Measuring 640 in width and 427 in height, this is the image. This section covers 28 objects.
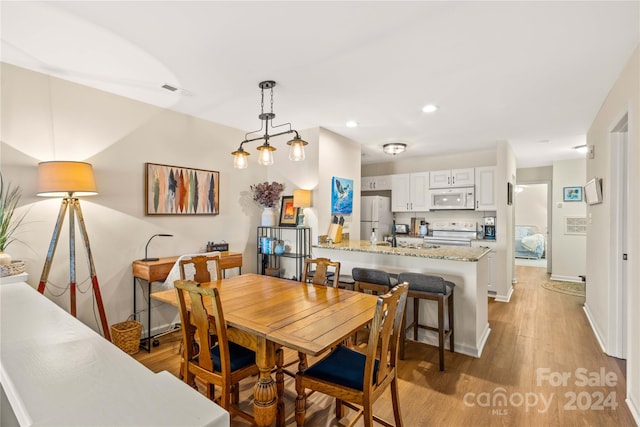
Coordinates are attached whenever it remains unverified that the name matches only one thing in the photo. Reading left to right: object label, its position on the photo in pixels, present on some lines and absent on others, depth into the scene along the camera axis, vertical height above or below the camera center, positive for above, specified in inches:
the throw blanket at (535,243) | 350.3 -26.8
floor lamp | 97.1 +6.9
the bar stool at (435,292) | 105.3 -25.7
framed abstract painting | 132.6 +11.7
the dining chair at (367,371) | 61.0 -33.1
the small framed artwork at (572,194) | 244.1 +20.3
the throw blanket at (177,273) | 118.4 -22.0
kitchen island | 116.8 -21.4
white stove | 217.7 -10.1
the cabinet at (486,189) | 204.2 +20.1
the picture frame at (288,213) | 170.7 +2.2
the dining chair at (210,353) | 67.6 -32.8
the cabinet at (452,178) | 213.9 +28.6
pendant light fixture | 101.2 +22.0
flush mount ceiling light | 191.0 +43.3
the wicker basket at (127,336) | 113.0 -43.8
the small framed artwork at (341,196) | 173.9 +12.5
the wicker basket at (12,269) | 87.0 -15.5
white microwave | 213.3 +14.2
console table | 120.0 -22.1
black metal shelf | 165.5 -16.4
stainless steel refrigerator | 232.2 +1.4
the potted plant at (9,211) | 92.7 +1.0
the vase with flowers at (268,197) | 170.4 +10.7
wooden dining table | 62.4 -23.2
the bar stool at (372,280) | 114.1 -23.3
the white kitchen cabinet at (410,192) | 233.3 +19.9
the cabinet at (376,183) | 250.2 +28.7
